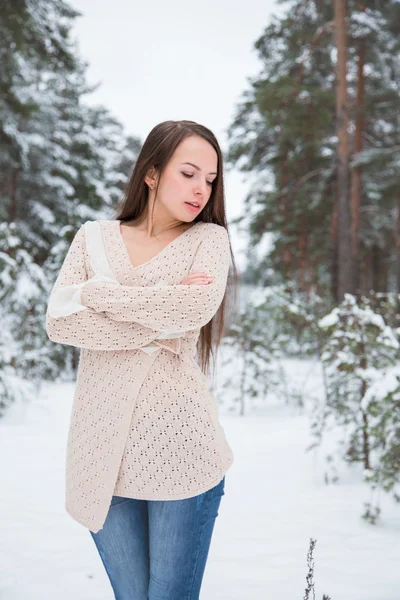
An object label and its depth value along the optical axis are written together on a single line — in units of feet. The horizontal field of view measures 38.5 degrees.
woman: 4.63
